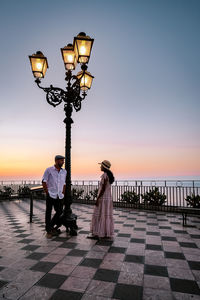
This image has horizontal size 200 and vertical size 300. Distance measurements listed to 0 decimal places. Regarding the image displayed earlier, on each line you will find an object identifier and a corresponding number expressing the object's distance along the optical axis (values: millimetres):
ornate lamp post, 4688
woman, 4441
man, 4684
